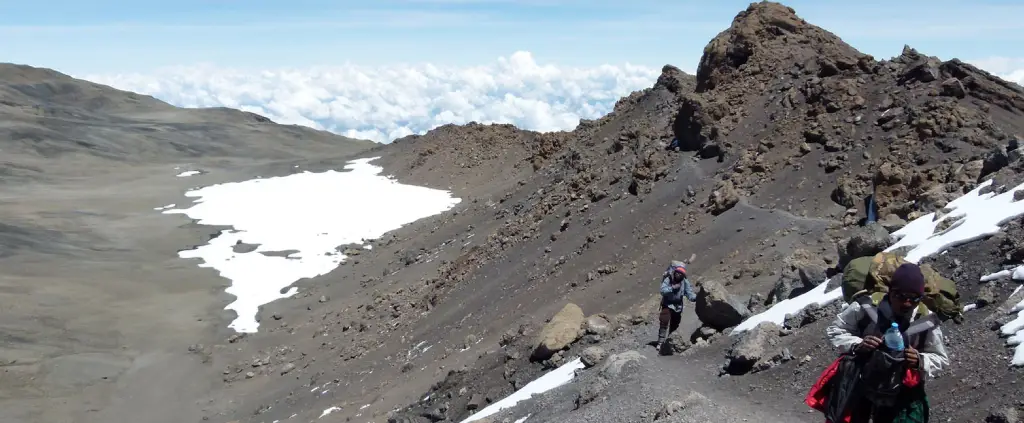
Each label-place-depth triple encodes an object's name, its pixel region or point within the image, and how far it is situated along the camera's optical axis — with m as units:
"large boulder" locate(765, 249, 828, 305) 11.61
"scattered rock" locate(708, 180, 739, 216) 19.36
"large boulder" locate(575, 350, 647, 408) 10.28
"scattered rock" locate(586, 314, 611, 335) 14.32
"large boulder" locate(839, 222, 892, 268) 11.07
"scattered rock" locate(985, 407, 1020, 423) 6.50
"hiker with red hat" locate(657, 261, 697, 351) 11.72
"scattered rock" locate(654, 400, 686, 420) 8.45
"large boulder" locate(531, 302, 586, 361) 14.32
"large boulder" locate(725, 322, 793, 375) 9.50
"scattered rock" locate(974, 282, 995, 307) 8.30
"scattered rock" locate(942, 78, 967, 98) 18.62
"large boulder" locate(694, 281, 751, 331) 11.86
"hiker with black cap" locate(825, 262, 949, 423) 5.02
